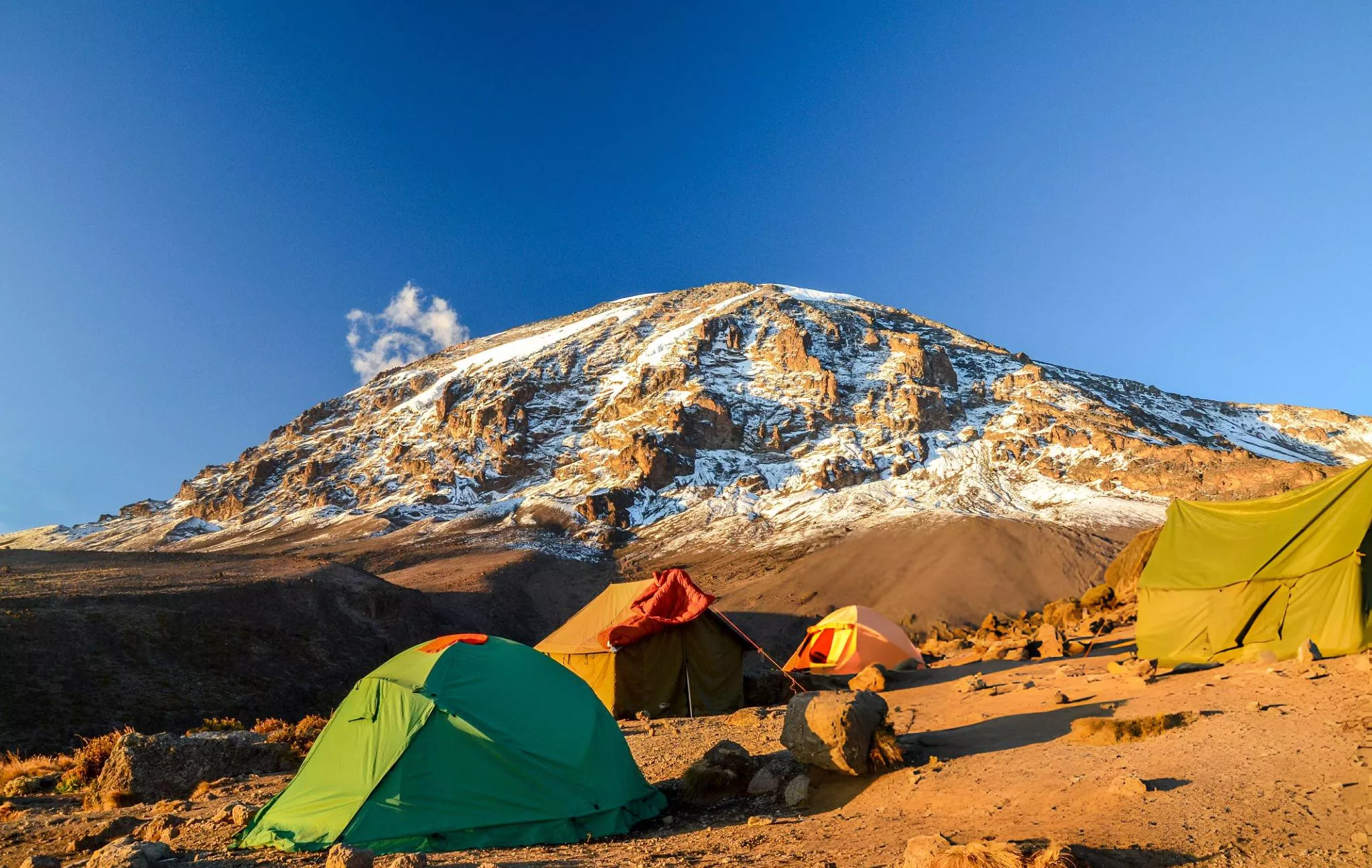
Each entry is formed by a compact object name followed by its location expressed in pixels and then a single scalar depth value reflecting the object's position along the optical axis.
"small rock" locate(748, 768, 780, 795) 7.67
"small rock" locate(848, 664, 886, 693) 14.20
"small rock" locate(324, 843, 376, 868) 5.20
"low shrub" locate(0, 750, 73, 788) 10.72
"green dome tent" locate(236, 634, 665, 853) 6.57
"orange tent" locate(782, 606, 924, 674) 17.77
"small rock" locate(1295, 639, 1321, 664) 9.75
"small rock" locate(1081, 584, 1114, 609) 22.94
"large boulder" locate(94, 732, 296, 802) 8.92
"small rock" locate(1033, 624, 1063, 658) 16.56
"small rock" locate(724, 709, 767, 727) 11.77
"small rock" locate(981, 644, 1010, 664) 17.53
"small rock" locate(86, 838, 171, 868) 5.42
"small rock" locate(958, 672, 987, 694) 12.56
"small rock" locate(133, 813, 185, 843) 6.88
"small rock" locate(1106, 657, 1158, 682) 11.11
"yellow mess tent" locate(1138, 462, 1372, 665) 10.45
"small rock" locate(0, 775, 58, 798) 9.55
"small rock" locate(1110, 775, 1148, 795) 5.74
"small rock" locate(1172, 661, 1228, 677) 11.39
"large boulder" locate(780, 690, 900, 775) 7.62
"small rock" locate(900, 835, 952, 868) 4.63
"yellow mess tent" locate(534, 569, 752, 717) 14.57
